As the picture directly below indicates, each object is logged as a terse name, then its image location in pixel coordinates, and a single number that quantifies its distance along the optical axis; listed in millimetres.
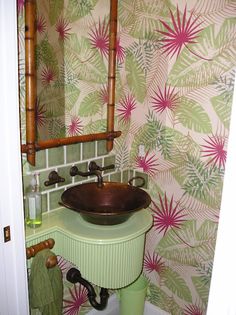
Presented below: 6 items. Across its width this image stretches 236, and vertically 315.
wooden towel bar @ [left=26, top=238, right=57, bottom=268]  1337
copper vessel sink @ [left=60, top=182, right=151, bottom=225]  1507
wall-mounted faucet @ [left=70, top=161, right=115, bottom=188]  1618
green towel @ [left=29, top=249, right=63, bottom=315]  1343
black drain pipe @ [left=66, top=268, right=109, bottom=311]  1592
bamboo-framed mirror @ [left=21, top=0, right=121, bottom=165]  1278
